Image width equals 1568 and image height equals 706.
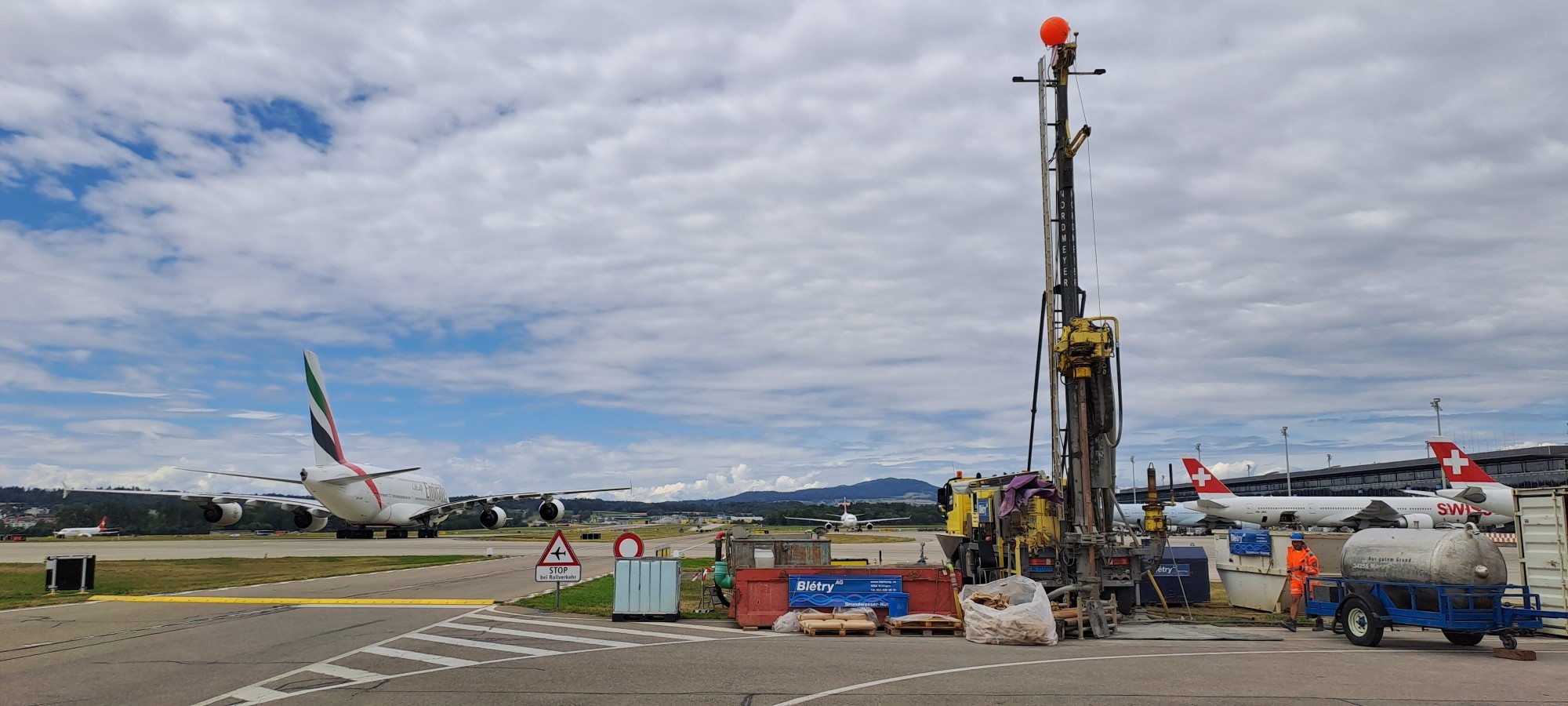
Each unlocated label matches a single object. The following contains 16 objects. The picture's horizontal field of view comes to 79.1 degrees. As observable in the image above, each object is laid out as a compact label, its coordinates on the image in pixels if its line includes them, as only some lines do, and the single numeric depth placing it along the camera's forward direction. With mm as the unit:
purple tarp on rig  18703
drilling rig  18281
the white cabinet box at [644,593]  17531
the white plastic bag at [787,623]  16109
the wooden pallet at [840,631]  15711
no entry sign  18562
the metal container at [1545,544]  16719
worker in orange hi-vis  16875
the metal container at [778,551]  20062
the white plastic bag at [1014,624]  14852
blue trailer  13828
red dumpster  16922
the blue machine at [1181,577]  21406
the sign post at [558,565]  18831
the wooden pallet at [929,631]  16219
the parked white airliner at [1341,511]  66012
